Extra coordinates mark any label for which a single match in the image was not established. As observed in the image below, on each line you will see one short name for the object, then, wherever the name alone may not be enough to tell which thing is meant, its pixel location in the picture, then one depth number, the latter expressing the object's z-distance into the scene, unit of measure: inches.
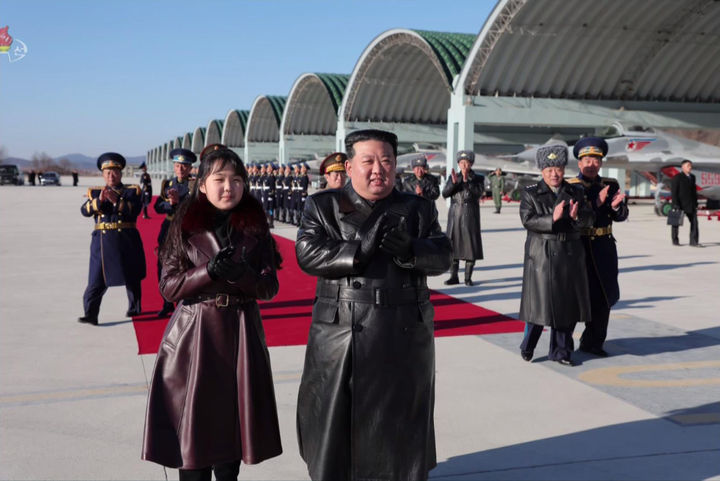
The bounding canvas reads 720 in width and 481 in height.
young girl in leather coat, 114.2
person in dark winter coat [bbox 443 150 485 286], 385.7
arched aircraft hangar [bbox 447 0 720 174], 1011.9
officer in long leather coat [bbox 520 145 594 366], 223.1
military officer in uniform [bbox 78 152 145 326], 277.7
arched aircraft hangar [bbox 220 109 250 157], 2600.9
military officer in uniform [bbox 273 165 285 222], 805.2
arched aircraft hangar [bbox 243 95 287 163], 2389.9
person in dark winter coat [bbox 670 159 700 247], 591.5
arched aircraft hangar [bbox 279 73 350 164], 1947.6
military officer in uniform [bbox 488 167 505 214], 1021.2
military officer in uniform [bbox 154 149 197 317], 285.6
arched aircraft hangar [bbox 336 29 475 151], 1362.0
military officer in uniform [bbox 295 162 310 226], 725.3
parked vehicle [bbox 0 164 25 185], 2181.3
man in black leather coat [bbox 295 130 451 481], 108.7
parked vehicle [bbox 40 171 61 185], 2333.9
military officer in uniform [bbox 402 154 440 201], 420.5
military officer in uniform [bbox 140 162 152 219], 770.6
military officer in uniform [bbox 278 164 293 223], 792.3
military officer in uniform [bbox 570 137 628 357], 239.6
